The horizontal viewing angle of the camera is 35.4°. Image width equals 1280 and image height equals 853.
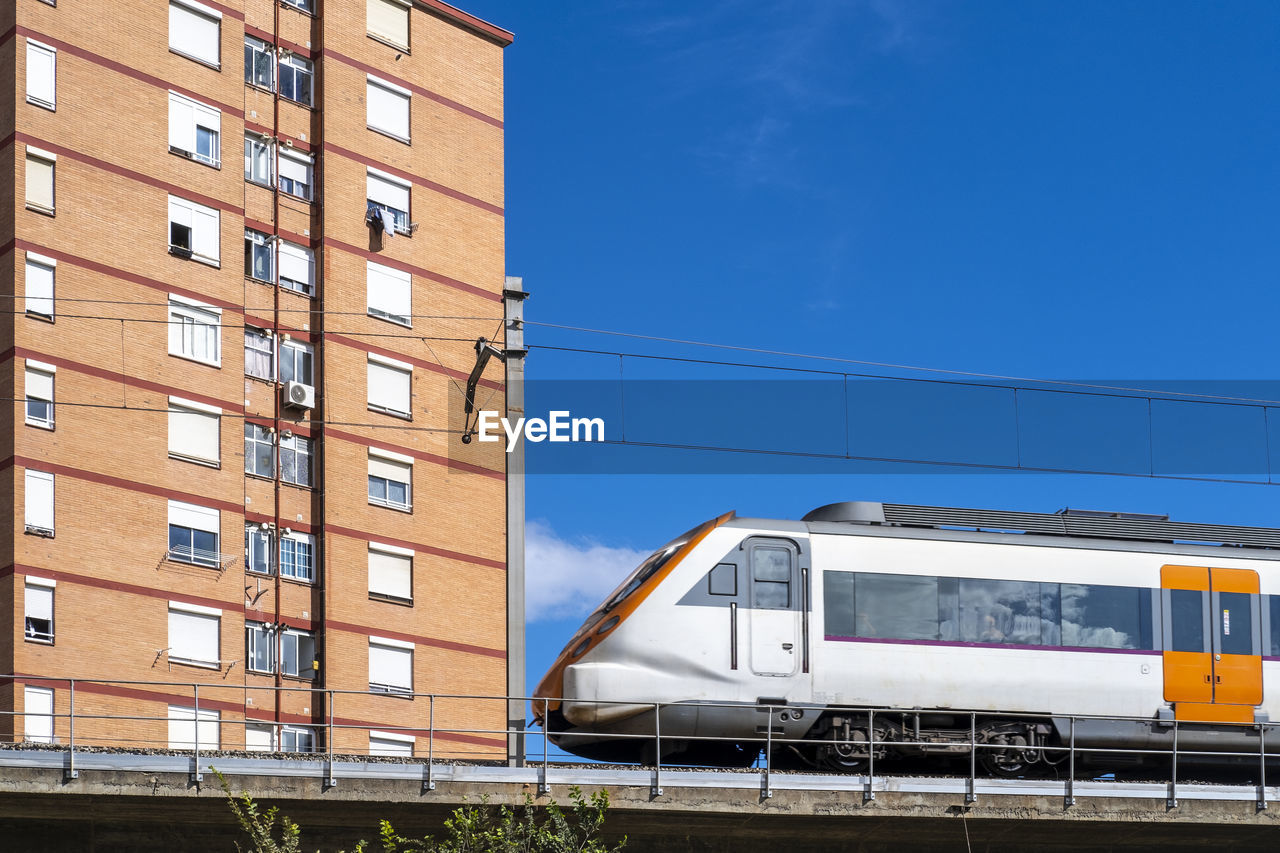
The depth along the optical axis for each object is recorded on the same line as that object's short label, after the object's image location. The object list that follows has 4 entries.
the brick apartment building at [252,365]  43.34
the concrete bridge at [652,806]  22.34
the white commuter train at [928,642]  26.64
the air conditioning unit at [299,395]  47.25
